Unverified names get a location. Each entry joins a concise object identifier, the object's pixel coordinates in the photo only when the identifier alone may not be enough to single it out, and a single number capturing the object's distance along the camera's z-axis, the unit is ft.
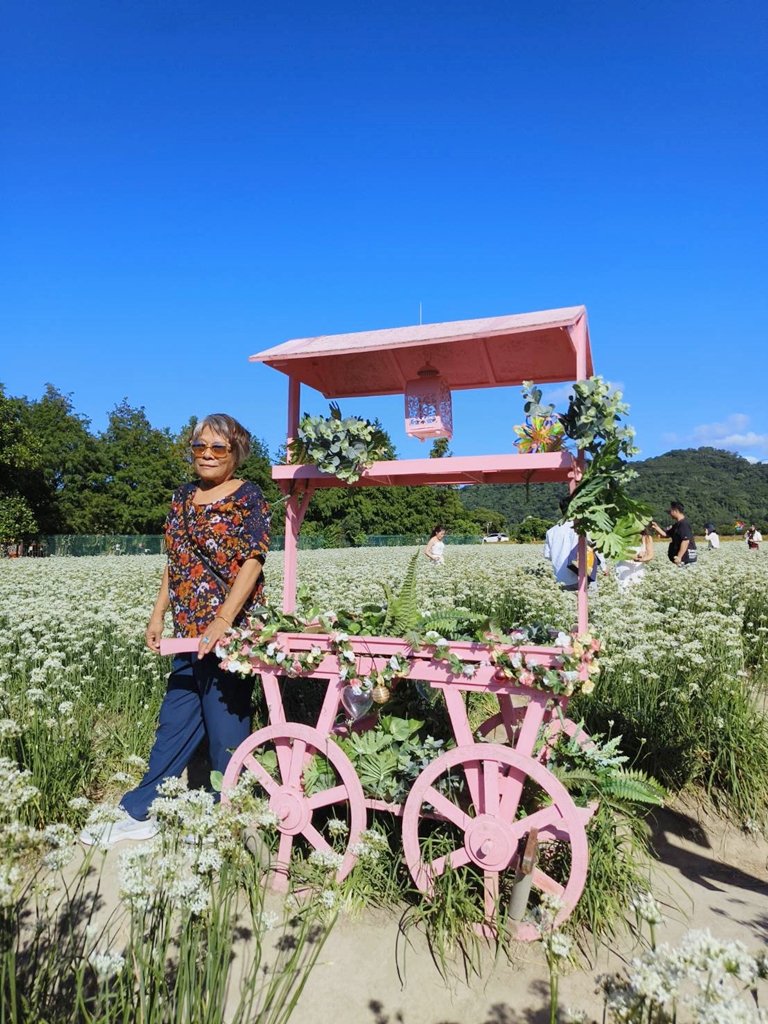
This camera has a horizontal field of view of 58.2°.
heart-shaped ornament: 11.13
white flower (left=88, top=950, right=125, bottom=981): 5.13
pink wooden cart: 9.52
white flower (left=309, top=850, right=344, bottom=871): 7.45
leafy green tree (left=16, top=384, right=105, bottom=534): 168.04
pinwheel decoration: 10.53
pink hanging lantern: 12.60
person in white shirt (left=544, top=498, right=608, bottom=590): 28.07
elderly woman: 11.87
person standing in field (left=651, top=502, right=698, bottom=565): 43.21
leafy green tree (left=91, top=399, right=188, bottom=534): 182.70
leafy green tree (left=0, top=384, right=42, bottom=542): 134.62
